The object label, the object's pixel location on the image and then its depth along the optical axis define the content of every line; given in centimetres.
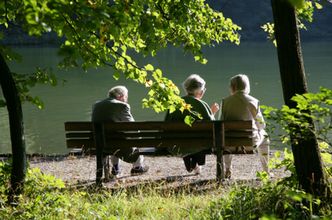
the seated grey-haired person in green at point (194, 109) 1336
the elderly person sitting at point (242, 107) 1334
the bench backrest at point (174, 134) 1272
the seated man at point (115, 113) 1373
